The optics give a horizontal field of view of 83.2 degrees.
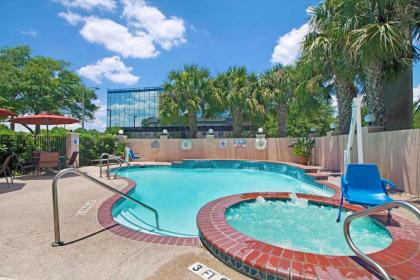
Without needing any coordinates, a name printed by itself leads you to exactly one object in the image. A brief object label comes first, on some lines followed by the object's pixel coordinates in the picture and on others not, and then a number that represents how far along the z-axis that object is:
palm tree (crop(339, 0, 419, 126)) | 5.98
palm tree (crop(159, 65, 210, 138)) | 16.58
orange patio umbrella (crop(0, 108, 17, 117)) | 6.99
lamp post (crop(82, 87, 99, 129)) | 23.37
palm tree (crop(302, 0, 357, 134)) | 8.48
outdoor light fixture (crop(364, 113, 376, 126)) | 7.77
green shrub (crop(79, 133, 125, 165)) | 13.07
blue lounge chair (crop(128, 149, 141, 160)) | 15.23
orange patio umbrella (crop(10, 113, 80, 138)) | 8.84
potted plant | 12.52
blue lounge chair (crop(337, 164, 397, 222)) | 4.09
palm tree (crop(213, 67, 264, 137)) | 16.27
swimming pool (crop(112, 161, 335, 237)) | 5.07
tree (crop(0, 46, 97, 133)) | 19.66
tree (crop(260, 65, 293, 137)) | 15.95
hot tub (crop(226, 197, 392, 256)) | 3.33
